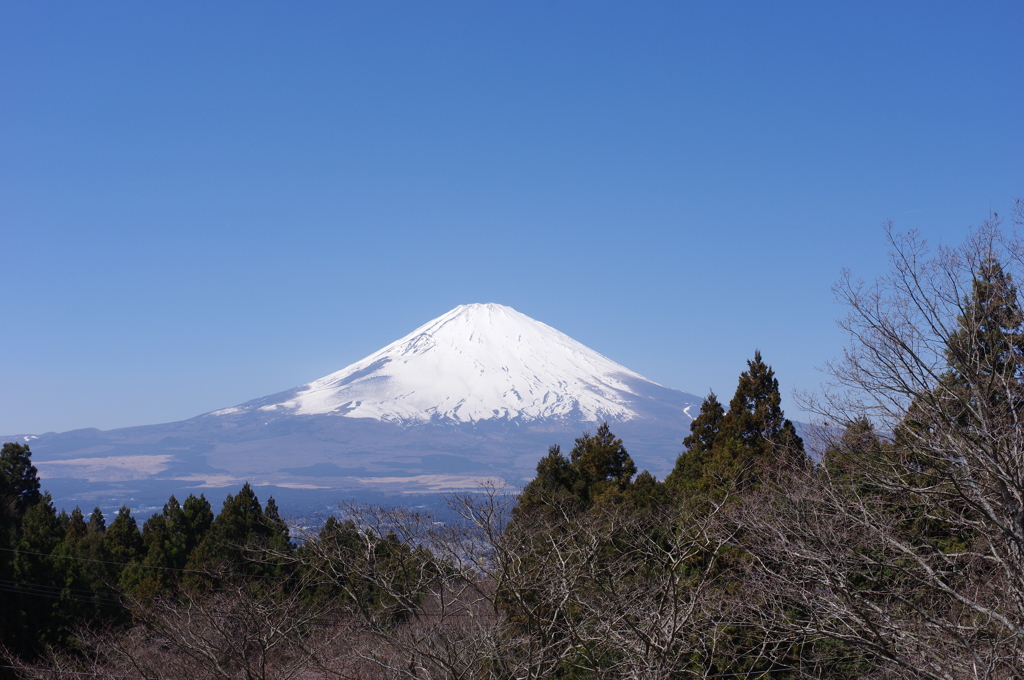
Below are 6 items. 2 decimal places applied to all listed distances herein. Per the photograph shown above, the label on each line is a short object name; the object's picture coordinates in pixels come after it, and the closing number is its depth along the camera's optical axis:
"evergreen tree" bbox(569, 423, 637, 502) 23.78
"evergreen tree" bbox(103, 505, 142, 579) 24.88
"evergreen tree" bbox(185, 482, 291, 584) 22.16
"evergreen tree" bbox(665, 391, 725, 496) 22.47
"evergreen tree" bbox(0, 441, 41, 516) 28.91
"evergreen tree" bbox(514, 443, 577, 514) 20.25
